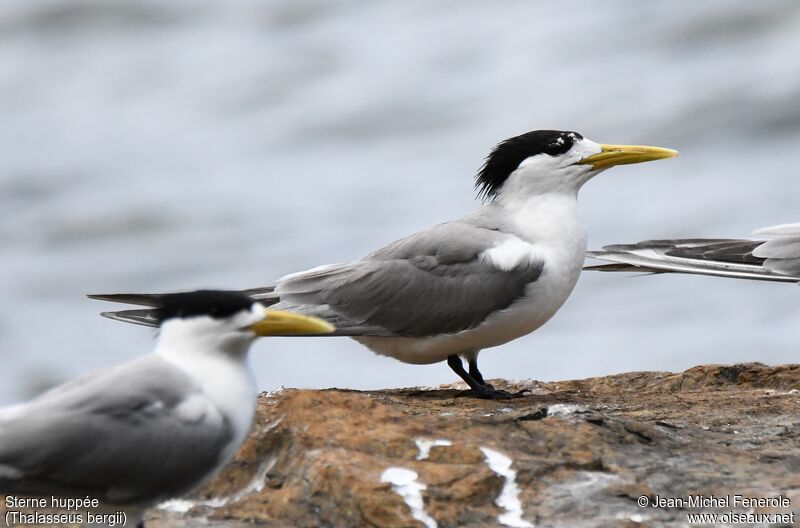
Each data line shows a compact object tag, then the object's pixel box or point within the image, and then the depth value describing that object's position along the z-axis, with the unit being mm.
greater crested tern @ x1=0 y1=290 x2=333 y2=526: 8648
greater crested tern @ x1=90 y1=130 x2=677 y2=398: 13570
